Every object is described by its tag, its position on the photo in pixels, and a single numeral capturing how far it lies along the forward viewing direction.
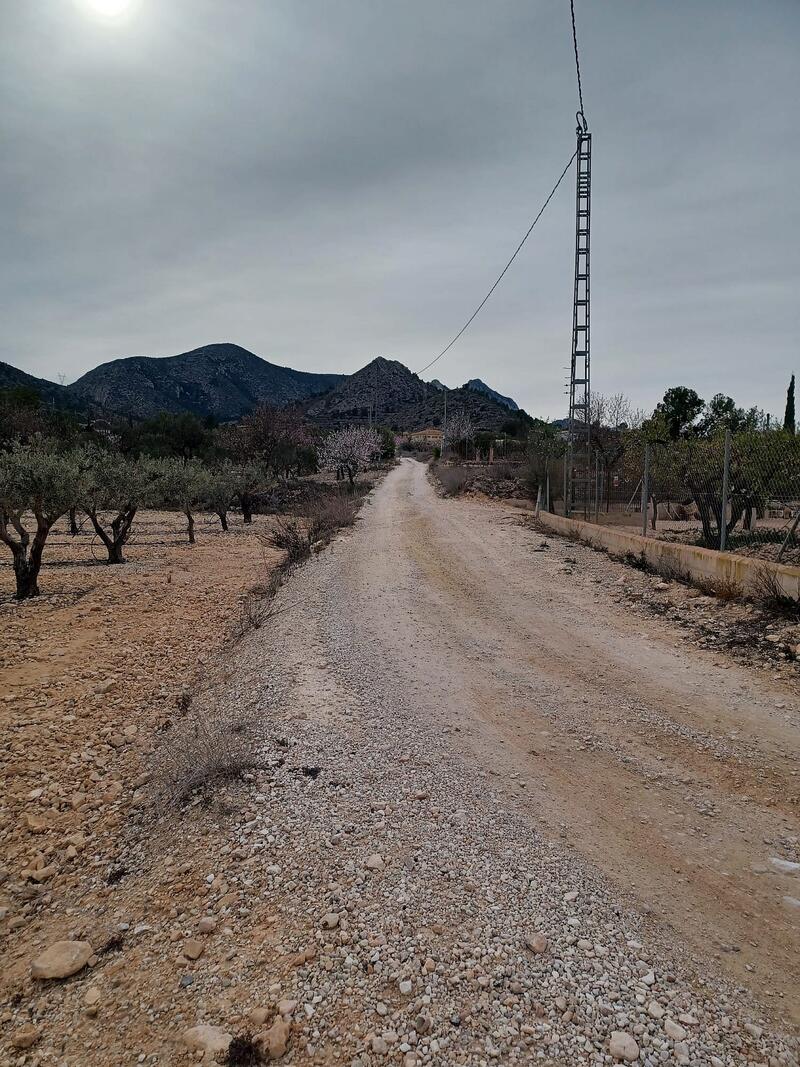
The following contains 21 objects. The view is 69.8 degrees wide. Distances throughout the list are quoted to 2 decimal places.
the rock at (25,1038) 2.27
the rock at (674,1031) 2.02
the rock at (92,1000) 2.37
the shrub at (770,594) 6.64
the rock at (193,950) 2.53
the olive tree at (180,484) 18.92
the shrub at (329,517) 17.41
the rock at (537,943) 2.42
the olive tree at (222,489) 22.05
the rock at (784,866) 2.88
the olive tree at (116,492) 14.41
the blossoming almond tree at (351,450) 42.03
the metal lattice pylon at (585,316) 15.75
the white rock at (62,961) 2.59
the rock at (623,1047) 1.97
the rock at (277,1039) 2.05
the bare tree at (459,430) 68.19
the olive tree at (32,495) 10.70
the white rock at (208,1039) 2.09
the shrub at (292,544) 13.08
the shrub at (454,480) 32.31
